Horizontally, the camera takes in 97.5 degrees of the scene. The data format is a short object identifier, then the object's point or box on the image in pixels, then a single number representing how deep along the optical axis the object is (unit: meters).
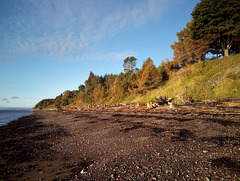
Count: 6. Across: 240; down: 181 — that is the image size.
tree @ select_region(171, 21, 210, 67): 26.59
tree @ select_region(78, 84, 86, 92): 98.59
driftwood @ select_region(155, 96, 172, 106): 19.45
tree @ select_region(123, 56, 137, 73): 65.75
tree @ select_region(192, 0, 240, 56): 21.52
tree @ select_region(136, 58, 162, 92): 29.67
